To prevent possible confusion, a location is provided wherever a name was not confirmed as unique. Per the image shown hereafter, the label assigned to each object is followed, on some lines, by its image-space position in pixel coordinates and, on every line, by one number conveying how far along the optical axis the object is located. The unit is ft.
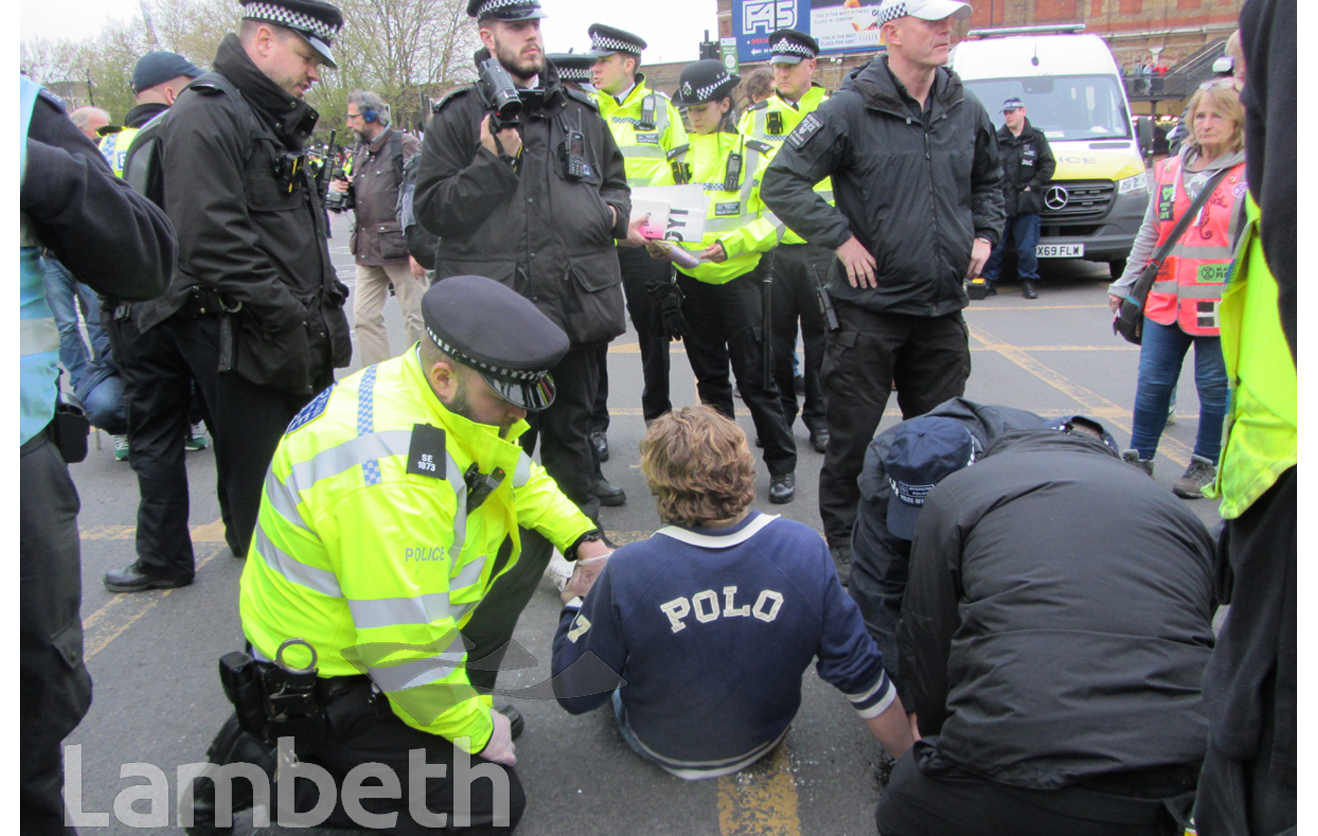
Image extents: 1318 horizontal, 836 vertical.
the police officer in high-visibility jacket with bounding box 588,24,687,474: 15.67
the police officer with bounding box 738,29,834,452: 16.15
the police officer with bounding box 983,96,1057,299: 28.53
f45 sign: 101.81
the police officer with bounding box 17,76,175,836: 4.93
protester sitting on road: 6.77
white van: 30.12
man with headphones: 20.48
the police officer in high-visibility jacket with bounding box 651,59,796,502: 14.28
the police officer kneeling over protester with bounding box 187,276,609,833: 6.07
